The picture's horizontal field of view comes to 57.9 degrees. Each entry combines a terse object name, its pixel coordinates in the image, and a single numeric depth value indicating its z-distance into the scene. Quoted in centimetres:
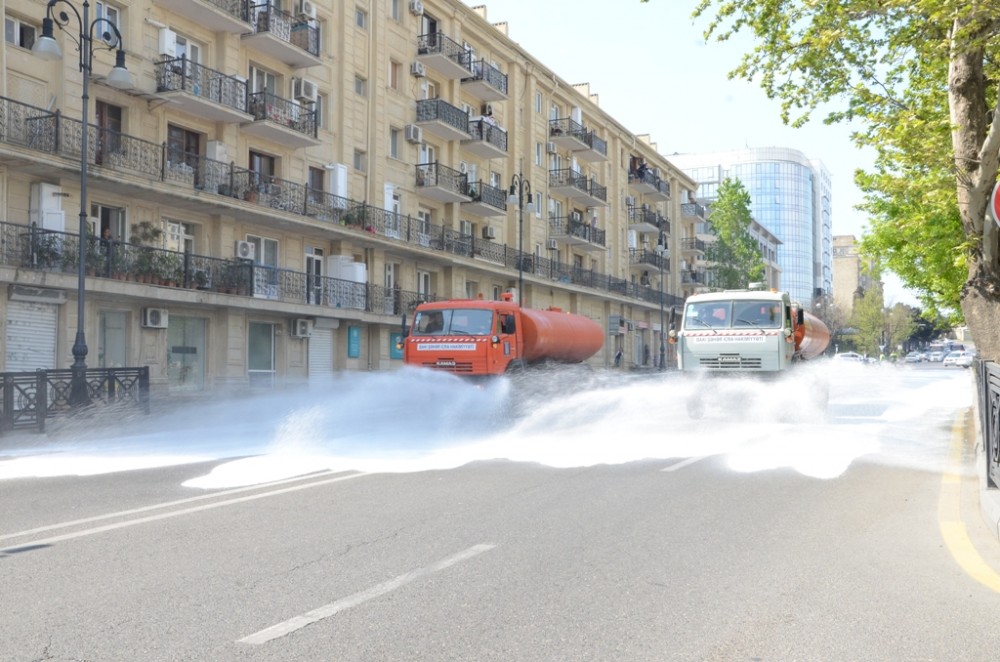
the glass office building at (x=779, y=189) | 13875
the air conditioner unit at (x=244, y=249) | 2723
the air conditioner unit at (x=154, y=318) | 2416
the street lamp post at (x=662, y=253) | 5362
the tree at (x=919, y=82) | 1131
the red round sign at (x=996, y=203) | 681
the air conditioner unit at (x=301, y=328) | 2948
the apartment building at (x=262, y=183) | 2189
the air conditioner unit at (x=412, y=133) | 3581
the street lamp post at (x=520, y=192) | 3766
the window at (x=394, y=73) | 3591
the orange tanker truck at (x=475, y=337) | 1786
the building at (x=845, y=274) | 17375
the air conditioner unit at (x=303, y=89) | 2978
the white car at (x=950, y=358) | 7952
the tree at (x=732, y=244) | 6347
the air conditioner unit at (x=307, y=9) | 3016
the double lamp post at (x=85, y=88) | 1645
